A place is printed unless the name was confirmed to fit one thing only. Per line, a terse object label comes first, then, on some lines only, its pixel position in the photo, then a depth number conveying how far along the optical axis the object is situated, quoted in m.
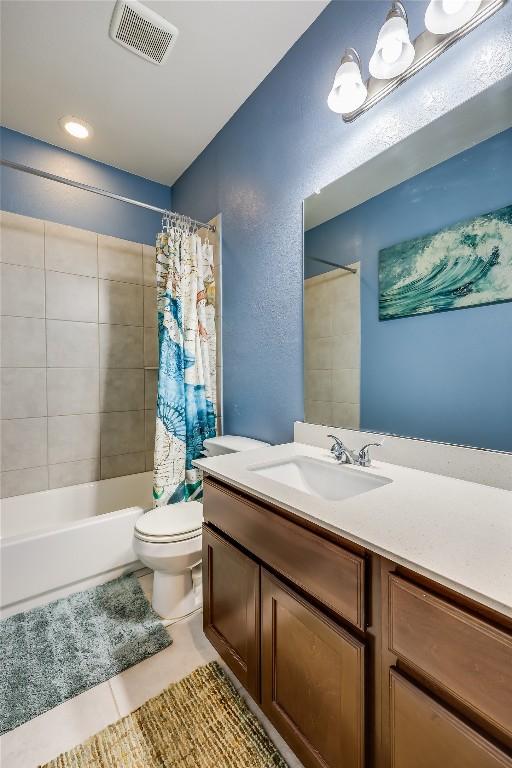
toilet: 1.50
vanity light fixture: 0.94
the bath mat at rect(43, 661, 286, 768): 0.99
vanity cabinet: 0.53
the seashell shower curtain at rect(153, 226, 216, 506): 1.91
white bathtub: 1.55
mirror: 0.95
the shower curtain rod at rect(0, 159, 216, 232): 1.67
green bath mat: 1.21
